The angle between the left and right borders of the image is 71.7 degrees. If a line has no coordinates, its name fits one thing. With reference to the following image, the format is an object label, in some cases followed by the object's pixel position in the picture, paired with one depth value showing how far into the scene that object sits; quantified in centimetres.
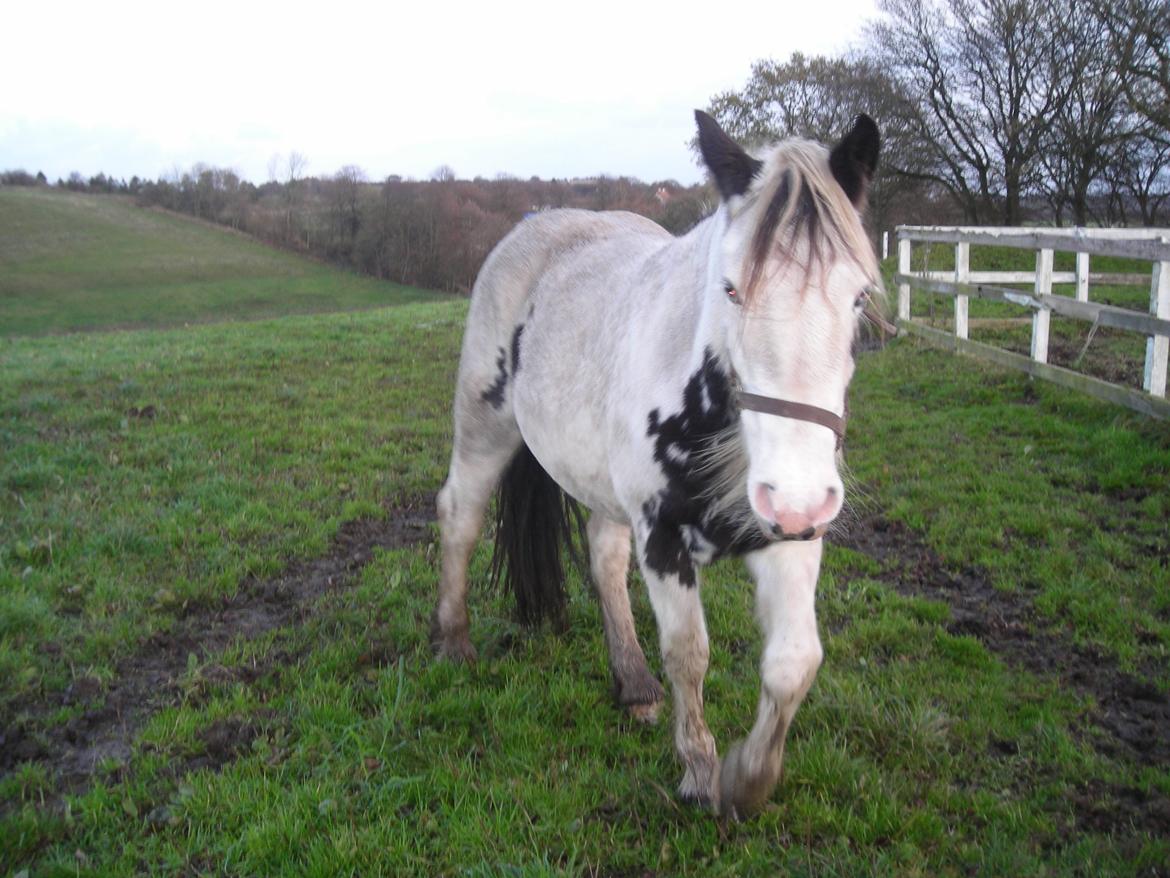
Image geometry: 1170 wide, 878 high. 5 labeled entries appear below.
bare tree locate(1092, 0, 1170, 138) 1900
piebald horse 198
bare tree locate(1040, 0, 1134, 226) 2080
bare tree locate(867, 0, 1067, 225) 2231
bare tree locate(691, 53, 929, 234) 2316
